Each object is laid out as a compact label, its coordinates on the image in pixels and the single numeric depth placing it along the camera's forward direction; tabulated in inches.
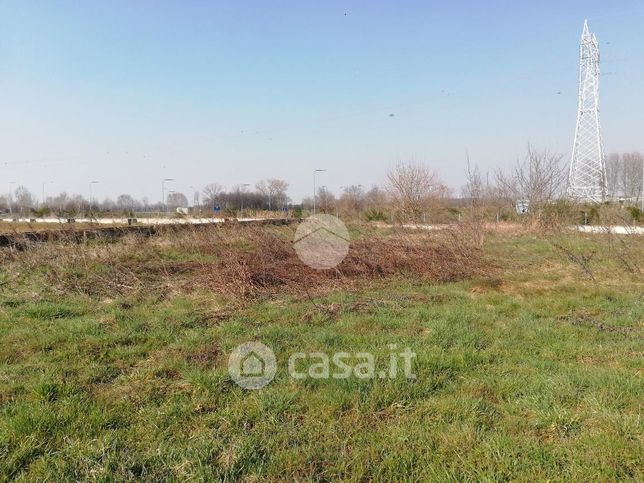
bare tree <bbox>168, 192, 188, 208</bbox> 3040.1
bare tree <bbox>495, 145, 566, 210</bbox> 1035.3
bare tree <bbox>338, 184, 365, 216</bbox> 1483.3
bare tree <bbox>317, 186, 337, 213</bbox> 1511.8
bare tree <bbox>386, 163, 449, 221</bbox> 1076.5
